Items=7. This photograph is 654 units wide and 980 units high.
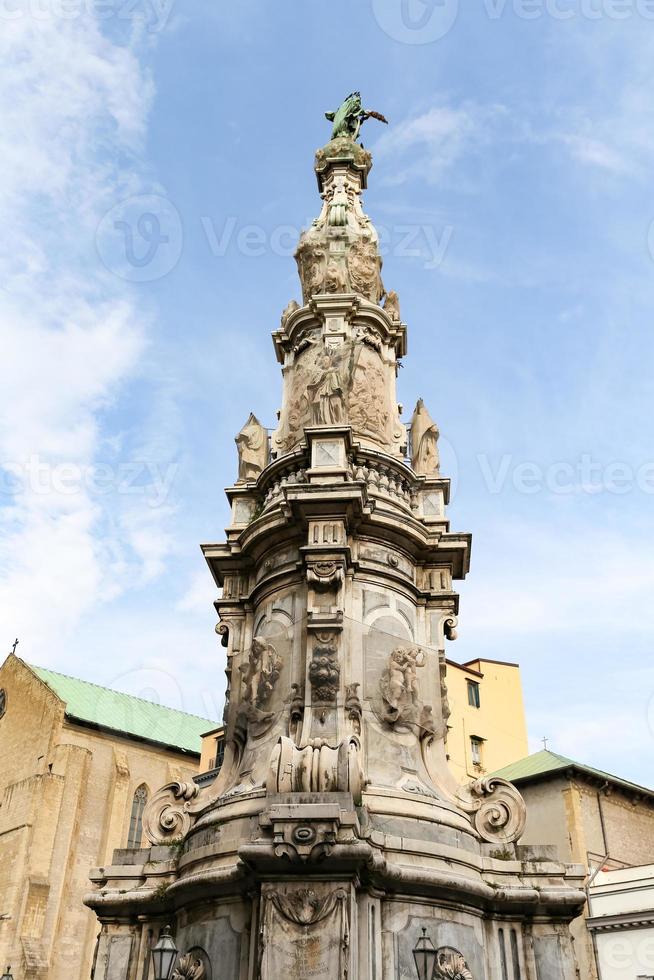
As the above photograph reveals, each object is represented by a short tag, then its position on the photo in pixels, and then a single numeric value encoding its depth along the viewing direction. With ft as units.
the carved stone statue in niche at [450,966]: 37.19
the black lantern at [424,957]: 32.98
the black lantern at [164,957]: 33.14
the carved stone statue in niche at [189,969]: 38.29
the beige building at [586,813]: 100.78
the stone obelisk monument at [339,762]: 35.55
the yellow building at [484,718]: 124.88
